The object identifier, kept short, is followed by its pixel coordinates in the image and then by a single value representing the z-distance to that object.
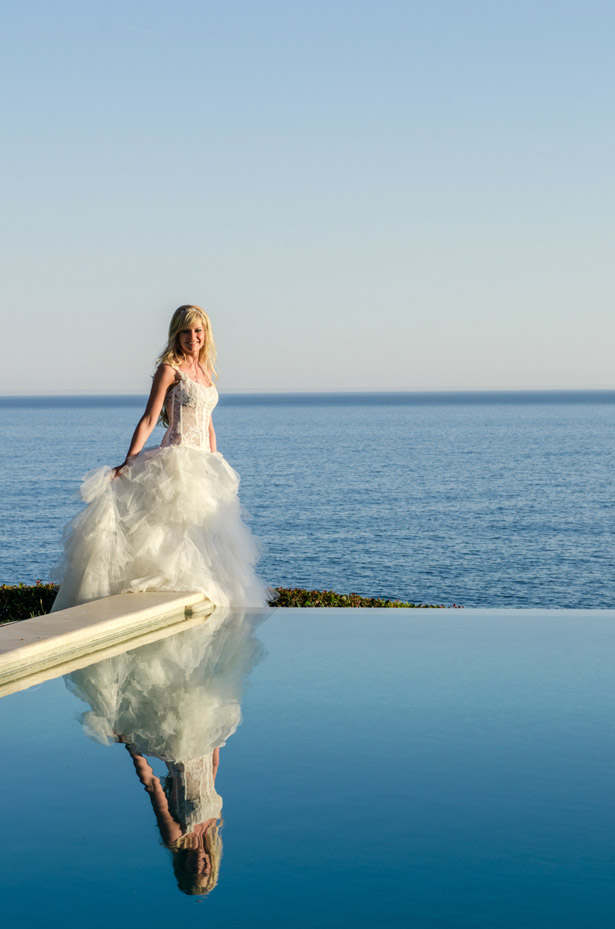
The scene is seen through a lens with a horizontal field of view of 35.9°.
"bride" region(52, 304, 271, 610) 7.37
